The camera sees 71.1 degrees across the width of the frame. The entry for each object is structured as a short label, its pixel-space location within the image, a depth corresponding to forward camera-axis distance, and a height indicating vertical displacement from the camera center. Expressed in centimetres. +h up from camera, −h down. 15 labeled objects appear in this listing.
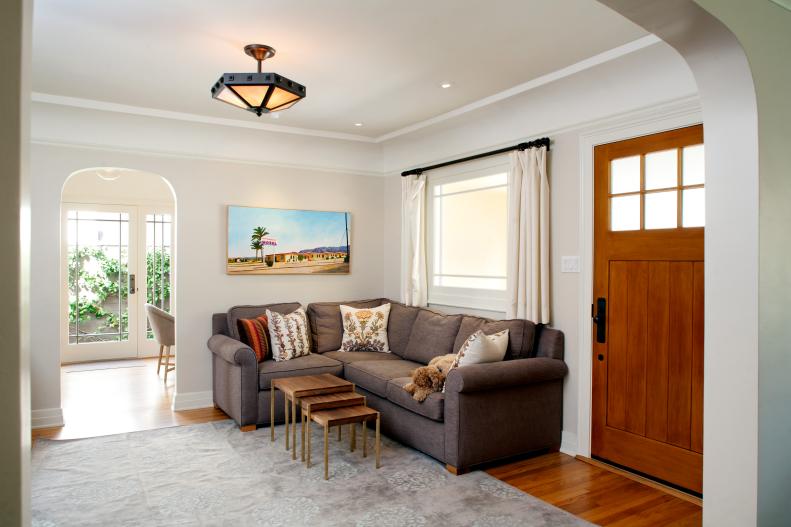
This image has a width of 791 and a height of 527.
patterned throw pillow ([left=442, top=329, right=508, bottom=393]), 378 -61
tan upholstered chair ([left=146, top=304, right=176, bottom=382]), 620 -74
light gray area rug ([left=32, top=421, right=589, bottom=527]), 295 -136
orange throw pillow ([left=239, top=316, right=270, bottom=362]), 479 -65
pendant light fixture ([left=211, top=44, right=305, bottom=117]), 316 +101
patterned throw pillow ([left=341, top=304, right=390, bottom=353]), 535 -67
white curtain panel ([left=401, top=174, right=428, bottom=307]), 554 +21
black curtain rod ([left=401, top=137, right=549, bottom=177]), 412 +91
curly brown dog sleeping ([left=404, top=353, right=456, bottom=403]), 377 -82
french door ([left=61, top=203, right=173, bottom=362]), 725 -22
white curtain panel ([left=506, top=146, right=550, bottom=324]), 411 +19
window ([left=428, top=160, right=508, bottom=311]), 480 +23
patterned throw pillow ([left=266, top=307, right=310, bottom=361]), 487 -67
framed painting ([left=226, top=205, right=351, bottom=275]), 539 +20
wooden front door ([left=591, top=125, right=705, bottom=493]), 326 -27
